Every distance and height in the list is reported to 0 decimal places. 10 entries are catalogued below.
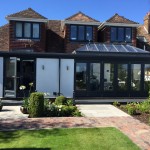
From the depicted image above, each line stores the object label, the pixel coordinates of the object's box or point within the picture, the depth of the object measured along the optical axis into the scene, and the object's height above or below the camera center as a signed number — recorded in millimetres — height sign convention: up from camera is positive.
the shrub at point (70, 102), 10394 -1375
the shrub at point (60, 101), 10391 -1302
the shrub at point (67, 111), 8899 -1587
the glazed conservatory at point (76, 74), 12287 +270
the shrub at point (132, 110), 9127 -1555
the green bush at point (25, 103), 9433 -1324
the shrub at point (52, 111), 8825 -1585
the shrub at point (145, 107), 9470 -1501
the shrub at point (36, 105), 8672 -1276
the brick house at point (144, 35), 20249 +4887
